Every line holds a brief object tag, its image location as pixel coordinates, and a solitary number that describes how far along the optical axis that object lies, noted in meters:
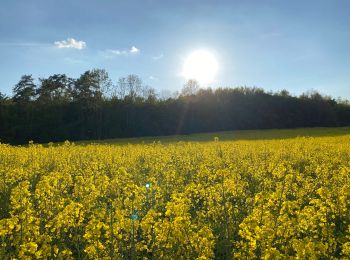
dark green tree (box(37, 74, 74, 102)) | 71.60
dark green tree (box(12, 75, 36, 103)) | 69.06
